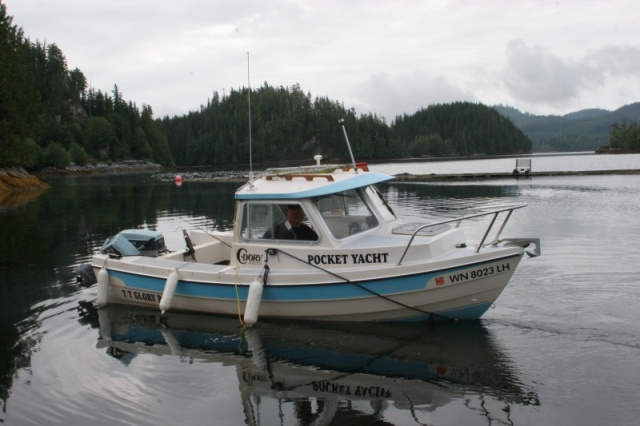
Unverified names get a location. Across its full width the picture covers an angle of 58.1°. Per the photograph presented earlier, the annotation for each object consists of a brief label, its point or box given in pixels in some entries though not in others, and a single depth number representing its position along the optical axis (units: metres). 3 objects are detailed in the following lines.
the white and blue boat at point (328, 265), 10.34
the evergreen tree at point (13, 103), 56.72
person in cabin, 11.45
